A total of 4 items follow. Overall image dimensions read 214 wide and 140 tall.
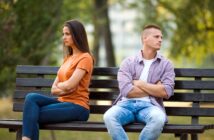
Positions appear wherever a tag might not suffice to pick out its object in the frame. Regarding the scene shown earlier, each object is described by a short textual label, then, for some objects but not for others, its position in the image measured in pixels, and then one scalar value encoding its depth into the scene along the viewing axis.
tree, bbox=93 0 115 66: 32.47
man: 9.31
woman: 9.46
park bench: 9.37
